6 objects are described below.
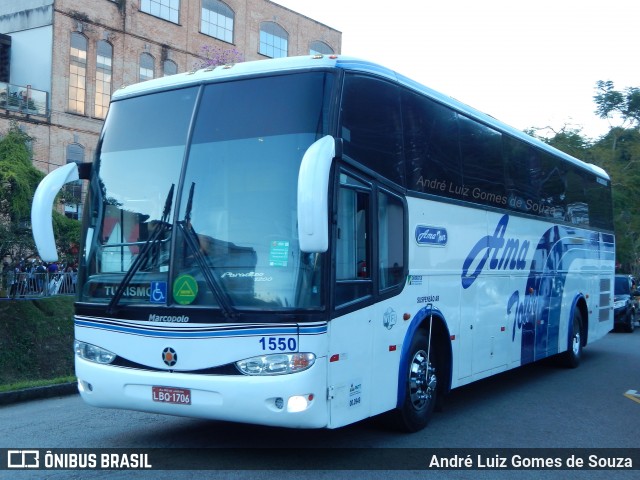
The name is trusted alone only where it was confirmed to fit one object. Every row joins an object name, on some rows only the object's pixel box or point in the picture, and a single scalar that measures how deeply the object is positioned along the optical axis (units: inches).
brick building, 1291.8
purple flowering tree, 1333.7
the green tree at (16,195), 753.0
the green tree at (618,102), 1712.6
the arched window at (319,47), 1785.2
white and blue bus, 244.1
